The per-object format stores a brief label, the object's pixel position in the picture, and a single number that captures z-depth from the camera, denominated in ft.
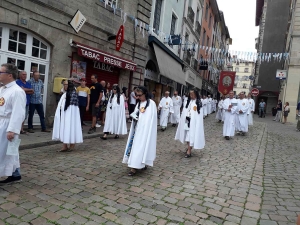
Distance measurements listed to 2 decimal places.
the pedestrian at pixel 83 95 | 28.09
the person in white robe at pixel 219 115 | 56.22
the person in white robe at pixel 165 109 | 38.47
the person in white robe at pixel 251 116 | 51.18
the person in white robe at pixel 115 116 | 27.91
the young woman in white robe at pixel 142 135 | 15.98
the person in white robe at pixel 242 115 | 38.09
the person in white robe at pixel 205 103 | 64.56
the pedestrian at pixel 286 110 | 65.05
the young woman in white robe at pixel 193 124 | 22.17
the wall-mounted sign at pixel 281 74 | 71.41
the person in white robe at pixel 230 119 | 33.63
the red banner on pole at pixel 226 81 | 103.98
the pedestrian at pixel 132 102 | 43.04
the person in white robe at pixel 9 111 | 12.26
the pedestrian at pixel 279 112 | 74.38
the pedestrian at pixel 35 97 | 26.02
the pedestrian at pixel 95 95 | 30.35
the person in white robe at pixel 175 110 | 45.11
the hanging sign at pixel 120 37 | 38.09
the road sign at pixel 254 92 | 76.19
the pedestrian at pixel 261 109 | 90.61
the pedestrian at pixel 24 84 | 24.39
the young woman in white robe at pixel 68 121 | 20.45
